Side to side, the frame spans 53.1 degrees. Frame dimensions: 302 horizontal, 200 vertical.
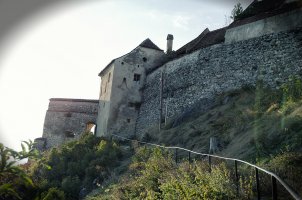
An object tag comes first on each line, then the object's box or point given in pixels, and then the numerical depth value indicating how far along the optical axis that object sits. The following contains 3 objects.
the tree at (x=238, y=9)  24.45
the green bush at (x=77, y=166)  15.30
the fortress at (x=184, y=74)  16.47
